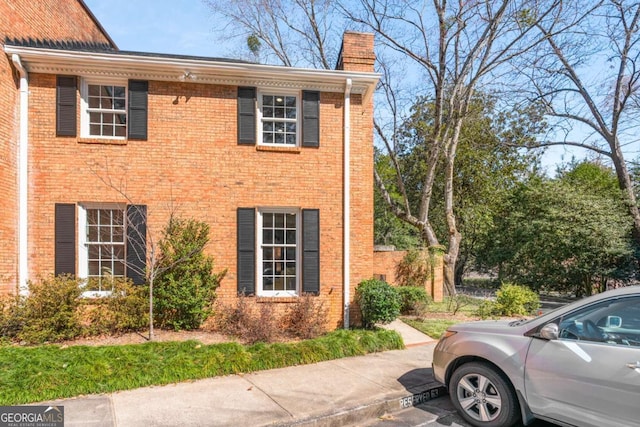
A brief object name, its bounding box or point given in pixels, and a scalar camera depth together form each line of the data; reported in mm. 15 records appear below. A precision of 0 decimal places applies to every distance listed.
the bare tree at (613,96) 14562
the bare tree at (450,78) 13250
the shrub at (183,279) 7504
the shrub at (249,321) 7129
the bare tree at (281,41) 18016
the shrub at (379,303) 7863
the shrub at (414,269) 13617
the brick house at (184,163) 7645
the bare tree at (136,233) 7770
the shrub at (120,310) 7312
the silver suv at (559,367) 3373
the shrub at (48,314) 6664
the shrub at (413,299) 10750
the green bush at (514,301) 10281
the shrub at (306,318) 7746
